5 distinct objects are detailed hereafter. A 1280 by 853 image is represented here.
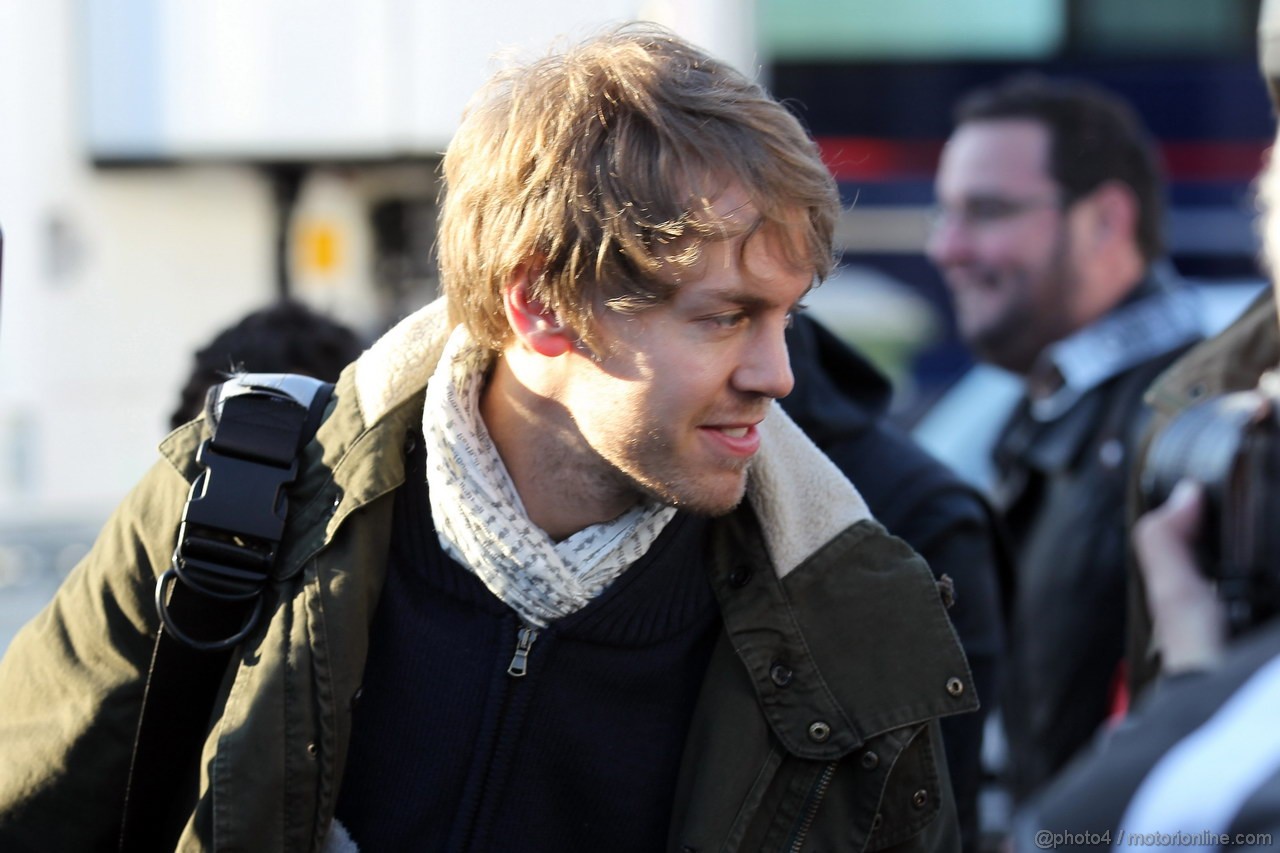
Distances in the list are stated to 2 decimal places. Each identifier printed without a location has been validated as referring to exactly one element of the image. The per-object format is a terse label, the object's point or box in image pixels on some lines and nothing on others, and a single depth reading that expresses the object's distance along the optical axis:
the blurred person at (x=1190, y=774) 2.16
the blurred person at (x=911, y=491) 5.04
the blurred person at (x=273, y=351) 5.58
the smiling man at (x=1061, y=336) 6.65
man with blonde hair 3.89
